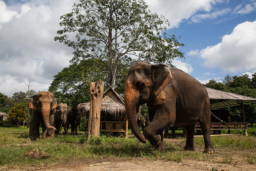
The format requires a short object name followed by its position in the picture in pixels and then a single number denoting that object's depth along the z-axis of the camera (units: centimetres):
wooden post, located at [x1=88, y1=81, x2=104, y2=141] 781
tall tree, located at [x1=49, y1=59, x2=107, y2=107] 1822
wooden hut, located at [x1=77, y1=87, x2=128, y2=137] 1226
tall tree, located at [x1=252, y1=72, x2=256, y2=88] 4696
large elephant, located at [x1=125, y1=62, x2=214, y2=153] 478
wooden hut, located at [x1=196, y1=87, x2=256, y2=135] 1433
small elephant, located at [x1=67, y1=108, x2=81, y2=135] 1760
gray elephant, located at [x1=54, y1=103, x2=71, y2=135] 1417
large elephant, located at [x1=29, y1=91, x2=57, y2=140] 944
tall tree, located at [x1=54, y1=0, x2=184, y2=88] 1848
